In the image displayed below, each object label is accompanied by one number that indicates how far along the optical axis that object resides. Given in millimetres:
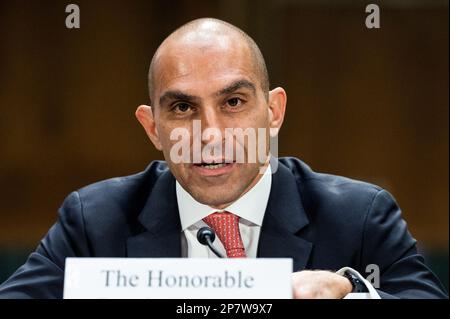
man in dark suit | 1777
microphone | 1669
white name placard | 1531
